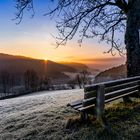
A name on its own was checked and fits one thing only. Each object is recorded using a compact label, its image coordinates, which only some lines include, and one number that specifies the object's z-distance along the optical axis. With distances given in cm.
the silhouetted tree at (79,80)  4151
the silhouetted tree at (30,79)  6122
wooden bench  384
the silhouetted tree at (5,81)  6128
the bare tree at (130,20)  581
